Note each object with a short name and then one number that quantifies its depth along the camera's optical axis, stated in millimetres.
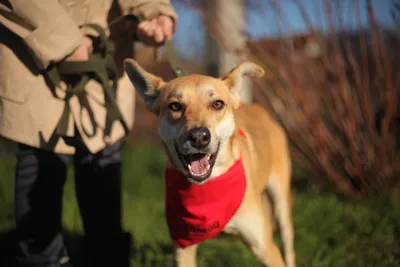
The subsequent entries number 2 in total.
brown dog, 2168
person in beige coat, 2119
